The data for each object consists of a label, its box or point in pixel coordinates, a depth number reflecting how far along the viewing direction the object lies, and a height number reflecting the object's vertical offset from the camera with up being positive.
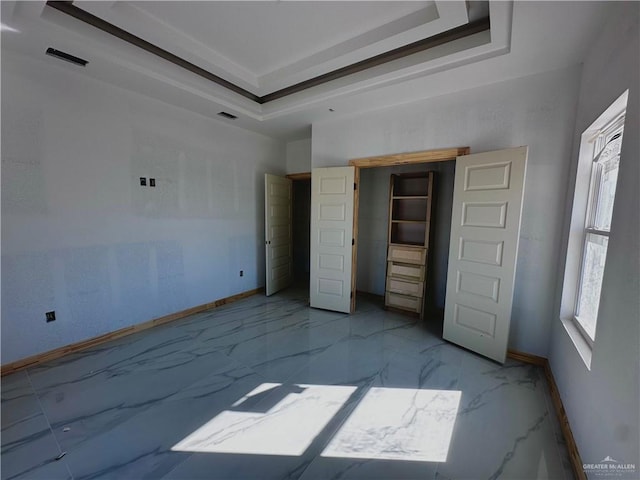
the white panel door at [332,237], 3.66 -0.36
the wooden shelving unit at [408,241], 3.68 -0.44
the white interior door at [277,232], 4.49 -0.38
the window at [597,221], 1.73 -0.02
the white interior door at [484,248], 2.45 -0.34
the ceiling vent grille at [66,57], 2.23 +1.29
